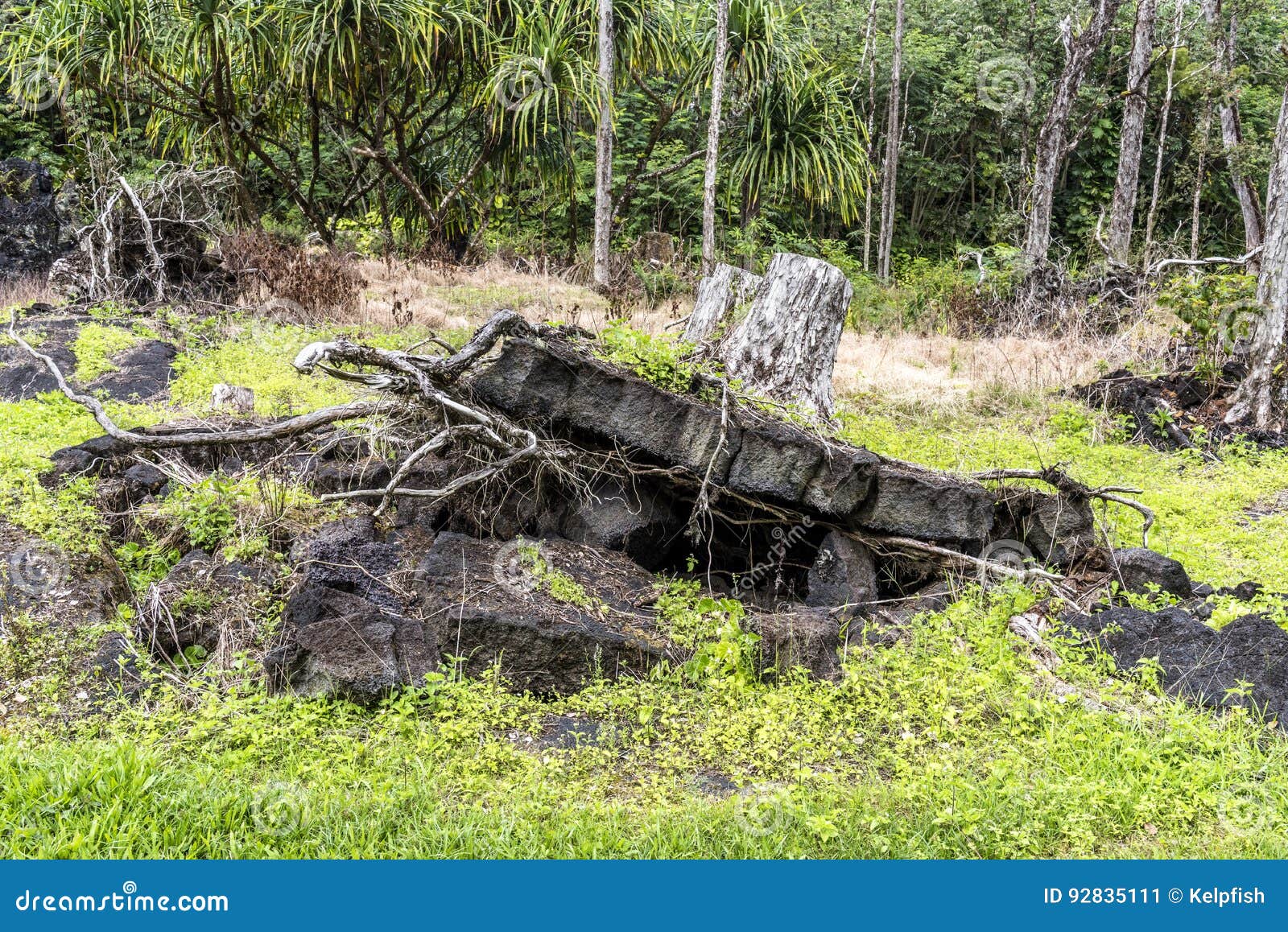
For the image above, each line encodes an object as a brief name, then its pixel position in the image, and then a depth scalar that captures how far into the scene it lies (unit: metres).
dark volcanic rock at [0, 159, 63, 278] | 11.53
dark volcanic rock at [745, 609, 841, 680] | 3.96
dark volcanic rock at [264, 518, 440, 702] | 3.54
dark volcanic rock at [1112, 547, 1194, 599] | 4.54
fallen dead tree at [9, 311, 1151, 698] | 4.63
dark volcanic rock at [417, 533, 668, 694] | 3.87
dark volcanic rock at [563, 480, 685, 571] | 4.87
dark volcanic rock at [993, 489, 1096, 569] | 5.01
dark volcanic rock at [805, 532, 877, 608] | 4.69
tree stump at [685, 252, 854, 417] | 5.77
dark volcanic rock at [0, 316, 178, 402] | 7.25
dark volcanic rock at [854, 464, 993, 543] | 4.82
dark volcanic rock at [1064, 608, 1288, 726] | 3.59
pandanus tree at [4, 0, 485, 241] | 12.50
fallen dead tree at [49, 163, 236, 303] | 10.01
